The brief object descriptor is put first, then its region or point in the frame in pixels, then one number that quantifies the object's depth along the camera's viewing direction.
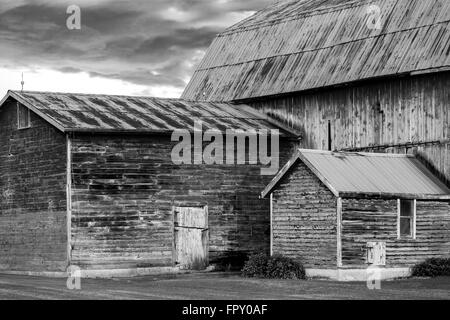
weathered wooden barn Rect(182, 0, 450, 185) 34.94
